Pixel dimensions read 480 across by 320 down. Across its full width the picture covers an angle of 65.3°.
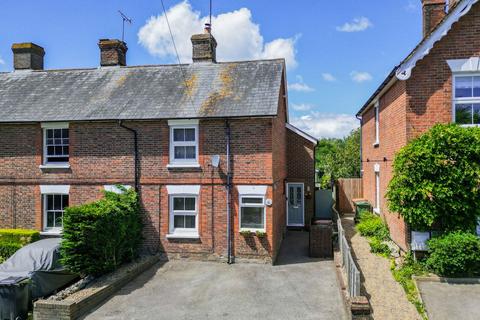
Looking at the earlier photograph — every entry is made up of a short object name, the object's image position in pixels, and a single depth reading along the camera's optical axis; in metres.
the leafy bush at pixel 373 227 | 14.16
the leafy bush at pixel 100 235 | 11.30
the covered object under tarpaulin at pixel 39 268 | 11.21
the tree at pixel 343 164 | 31.36
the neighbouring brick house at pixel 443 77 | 11.20
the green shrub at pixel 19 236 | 14.55
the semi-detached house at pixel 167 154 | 14.00
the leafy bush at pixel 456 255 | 10.03
